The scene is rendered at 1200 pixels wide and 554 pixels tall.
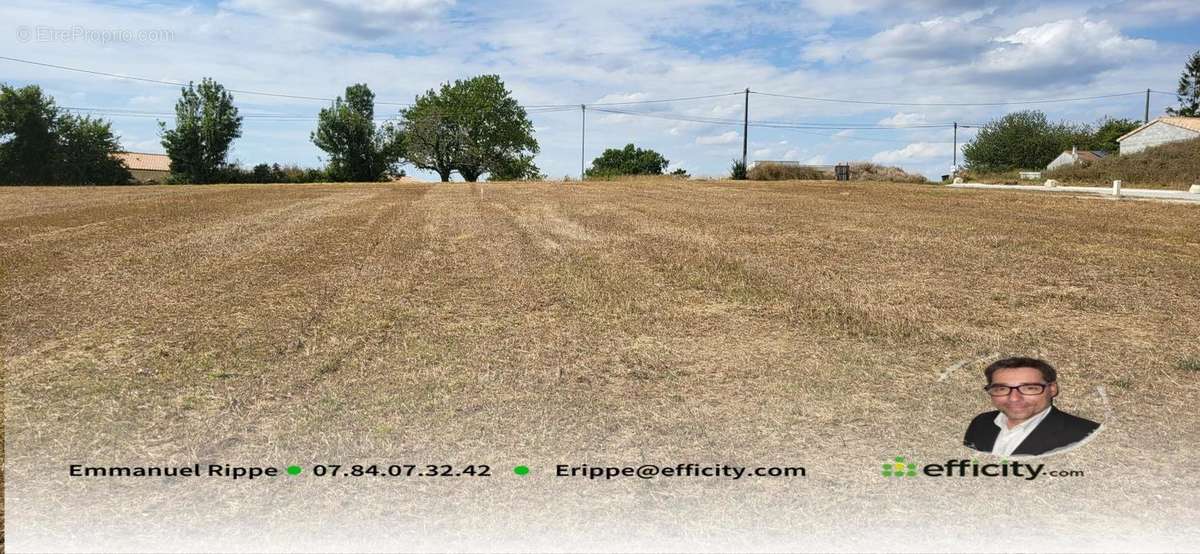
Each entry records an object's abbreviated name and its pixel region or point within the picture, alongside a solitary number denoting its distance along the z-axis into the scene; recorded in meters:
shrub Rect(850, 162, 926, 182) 46.88
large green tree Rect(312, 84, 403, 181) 81.88
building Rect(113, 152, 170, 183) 89.49
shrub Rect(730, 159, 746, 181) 55.50
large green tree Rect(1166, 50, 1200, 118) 89.25
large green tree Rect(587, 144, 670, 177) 127.06
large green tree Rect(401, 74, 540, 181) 82.56
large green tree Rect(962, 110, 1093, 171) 83.19
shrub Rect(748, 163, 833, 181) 48.63
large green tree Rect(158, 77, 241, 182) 71.31
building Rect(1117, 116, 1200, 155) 62.63
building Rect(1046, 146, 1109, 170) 72.36
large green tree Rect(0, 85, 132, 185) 60.09
